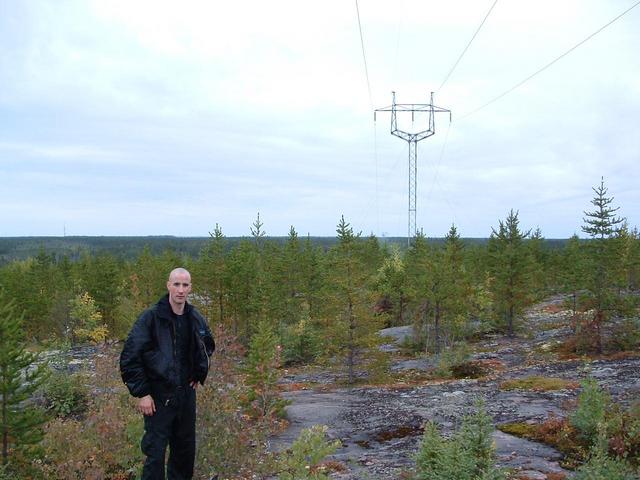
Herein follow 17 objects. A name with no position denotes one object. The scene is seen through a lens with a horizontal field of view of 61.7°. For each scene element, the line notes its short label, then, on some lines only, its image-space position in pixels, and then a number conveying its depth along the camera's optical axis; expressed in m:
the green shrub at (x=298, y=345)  35.31
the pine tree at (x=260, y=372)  13.66
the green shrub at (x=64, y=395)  17.77
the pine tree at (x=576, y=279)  25.73
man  6.07
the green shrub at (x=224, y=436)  7.20
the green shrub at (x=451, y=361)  24.20
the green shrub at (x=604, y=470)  6.49
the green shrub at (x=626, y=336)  25.33
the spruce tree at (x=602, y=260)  24.78
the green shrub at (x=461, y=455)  6.88
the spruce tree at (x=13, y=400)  12.23
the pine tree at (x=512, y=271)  33.28
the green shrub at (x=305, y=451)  6.02
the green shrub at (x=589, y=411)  9.96
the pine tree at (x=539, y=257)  51.81
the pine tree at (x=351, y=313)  23.78
